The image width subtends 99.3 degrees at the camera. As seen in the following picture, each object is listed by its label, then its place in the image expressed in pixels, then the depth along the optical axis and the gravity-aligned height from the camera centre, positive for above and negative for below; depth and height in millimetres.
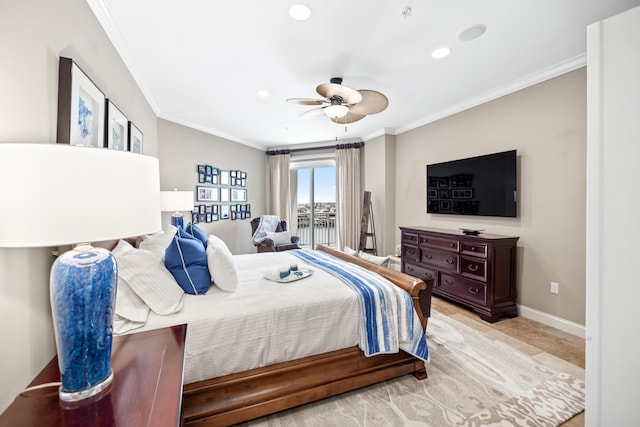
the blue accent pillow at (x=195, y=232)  2305 -159
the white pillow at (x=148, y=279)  1513 -380
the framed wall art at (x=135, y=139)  2678 +783
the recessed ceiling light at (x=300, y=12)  1893 +1444
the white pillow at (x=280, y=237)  4973 -433
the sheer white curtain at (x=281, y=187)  6133 +607
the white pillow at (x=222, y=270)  1837 -385
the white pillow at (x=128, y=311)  1380 -519
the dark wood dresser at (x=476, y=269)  2941 -642
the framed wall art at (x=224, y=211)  5219 +39
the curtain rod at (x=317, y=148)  5607 +1438
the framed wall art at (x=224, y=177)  5201 +698
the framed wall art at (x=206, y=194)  4715 +355
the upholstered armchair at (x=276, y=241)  4845 -507
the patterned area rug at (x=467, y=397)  1611 -1201
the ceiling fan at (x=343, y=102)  2539 +1149
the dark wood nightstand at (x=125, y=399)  723 -548
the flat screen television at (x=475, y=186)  3126 +378
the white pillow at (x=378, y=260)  2465 -423
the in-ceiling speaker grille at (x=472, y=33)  2131 +1473
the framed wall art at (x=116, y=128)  2059 +712
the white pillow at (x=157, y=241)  1936 -213
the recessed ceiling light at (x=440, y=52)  2439 +1490
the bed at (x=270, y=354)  1456 -820
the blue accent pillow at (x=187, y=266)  1771 -346
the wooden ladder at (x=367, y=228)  5094 -266
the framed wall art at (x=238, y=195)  5500 +395
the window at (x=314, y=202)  6305 +284
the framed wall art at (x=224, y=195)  5199 +364
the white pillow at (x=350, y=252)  2904 -416
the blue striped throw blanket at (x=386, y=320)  1770 -711
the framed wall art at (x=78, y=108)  1359 +607
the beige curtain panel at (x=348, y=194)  5602 +420
